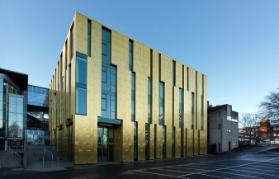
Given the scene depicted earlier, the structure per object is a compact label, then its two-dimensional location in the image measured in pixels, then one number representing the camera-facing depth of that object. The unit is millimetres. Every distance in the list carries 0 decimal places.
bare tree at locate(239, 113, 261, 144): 62652
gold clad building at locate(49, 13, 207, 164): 20956
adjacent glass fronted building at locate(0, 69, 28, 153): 22759
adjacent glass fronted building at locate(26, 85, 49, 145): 41101
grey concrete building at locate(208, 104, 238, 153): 39891
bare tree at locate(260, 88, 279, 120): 36567
